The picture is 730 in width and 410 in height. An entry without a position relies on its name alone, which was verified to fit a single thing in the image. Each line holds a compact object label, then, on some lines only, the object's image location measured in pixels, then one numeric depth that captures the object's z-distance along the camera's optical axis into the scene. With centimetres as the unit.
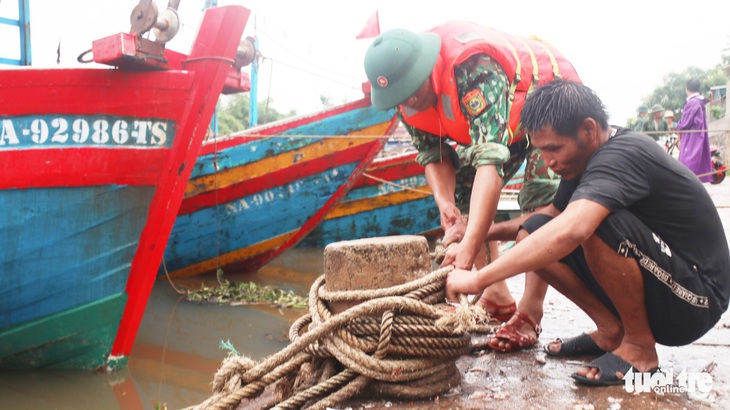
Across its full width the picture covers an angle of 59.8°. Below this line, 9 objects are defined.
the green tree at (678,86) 3685
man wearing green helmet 234
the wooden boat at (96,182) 386
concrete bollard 207
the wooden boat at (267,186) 738
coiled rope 190
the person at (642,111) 1204
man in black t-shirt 189
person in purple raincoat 918
